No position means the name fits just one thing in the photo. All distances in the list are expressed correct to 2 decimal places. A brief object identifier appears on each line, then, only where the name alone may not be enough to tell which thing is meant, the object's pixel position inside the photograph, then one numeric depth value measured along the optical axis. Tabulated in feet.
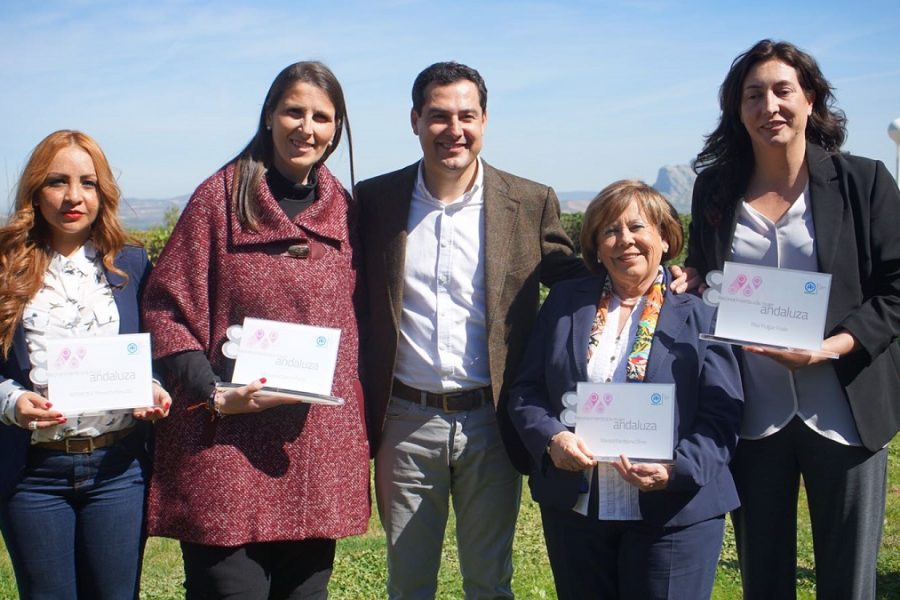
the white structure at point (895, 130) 44.06
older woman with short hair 10.74
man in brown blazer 12.58
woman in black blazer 11.35
